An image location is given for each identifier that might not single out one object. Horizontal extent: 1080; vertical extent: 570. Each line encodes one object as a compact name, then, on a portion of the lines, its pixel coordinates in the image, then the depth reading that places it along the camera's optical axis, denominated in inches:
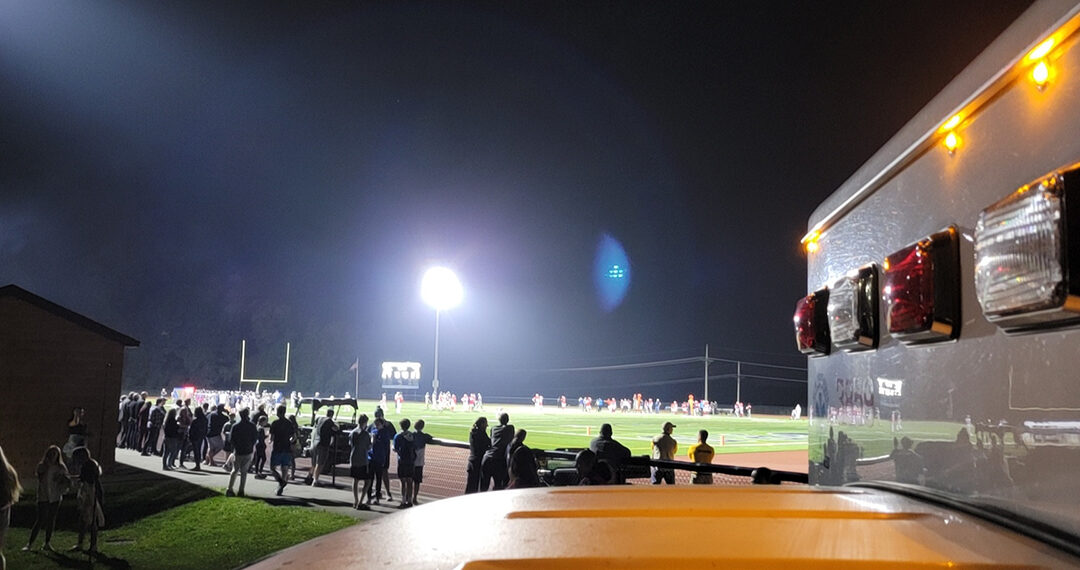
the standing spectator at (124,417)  957.8
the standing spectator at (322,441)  672.4
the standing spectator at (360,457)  577.9
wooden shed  706.8
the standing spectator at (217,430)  746.8
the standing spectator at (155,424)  888.9
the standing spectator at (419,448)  582.4
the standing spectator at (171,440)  756.6
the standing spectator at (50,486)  428.8
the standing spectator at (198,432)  761.6
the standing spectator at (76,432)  571.5
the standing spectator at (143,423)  926.4
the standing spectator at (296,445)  680.3
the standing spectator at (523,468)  359.6
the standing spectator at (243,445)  590.2
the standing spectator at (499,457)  482.3
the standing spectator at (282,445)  613.6
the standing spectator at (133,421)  954.7
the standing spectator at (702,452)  488.4
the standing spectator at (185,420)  788.0
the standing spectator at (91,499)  413.7
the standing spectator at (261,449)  718.5
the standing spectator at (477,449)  542.3
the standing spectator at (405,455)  573.9
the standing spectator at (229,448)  617.7
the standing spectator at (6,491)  308.8
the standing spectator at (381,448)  586.6
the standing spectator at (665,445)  518.3
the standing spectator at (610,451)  321.4
